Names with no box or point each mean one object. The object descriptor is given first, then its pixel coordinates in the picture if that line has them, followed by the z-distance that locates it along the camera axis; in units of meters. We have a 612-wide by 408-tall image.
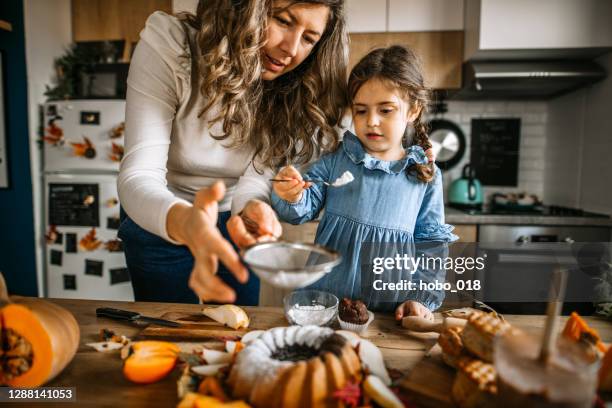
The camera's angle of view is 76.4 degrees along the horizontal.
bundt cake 0.60
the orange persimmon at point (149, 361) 0.70
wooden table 0.68
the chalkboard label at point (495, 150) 3.06
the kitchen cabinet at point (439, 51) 2.74
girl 1.26
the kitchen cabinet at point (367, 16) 2.76
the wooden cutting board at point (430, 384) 0.66
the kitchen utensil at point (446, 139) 3.04
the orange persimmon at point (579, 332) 0.73
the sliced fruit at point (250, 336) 0.83
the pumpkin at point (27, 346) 0.66
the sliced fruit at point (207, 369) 0.70
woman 0.89
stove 2.45
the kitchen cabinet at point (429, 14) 2.73
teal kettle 2.78
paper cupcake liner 0.92
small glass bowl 0.94
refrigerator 2.72
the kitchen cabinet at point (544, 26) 2.38
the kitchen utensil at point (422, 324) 0.91
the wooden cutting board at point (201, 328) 0.88
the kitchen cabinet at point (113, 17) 2.95
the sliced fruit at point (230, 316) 0.94
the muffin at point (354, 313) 0.92
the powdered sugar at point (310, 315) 0.94
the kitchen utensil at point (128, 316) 0.93
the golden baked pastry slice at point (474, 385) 0.60
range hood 2.46
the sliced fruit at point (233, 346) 0.78
